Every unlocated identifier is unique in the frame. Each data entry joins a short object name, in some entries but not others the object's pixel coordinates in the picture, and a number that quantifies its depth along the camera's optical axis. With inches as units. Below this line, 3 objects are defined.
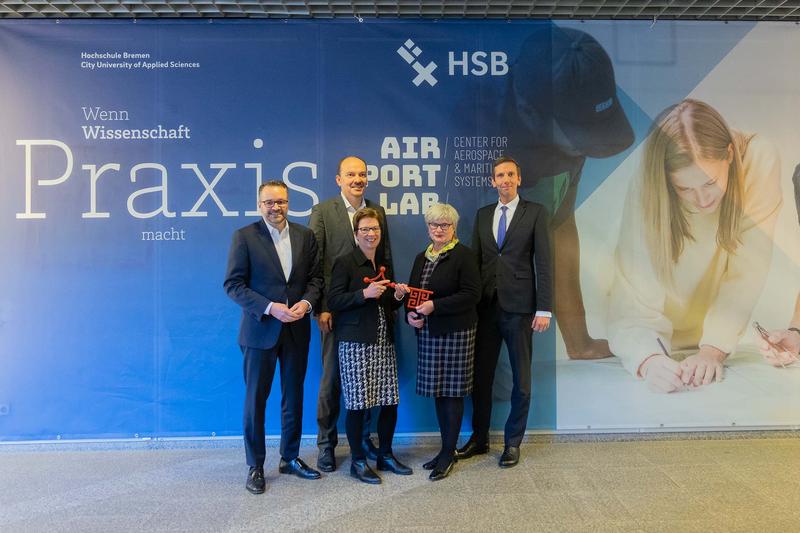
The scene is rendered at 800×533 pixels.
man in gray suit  130.0
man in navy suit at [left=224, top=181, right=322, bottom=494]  117.5
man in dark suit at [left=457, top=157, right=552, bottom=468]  129.3
